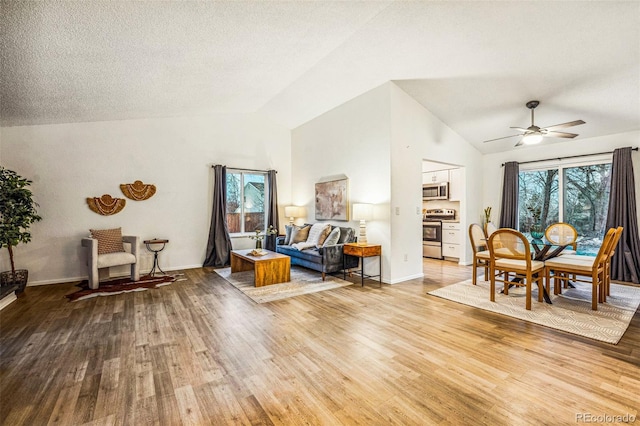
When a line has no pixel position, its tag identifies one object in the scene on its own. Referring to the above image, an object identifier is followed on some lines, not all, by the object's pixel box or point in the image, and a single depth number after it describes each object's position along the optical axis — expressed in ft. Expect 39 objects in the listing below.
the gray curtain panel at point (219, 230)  20.61
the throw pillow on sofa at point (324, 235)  18.10
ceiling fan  13.51
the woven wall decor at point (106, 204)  17.31
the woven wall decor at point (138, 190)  18.20
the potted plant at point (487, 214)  21.93
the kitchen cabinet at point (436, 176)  22.62
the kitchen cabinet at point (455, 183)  21.28
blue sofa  16.34
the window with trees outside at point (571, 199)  17.85
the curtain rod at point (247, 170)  21.89
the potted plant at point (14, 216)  13.70
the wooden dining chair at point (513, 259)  11.23
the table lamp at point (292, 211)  22.81
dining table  12.30
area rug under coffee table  13.58
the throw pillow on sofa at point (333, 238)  17.49
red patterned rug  13.87
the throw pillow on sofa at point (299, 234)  20.03
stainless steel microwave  22.36
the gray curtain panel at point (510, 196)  20.86
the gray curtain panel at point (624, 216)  15.69
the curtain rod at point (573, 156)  16.92
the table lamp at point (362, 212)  15.85
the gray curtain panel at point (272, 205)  23.06
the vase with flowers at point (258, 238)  16.90
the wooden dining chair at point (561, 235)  14.42
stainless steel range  22.62
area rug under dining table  9.58
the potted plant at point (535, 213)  19.67
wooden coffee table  15.01
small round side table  18.33
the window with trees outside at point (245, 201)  22.49
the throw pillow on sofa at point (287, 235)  20.68
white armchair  14.87
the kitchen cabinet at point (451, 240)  21.36
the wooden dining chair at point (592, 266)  11.09
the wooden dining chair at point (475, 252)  13.89
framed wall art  18.62
